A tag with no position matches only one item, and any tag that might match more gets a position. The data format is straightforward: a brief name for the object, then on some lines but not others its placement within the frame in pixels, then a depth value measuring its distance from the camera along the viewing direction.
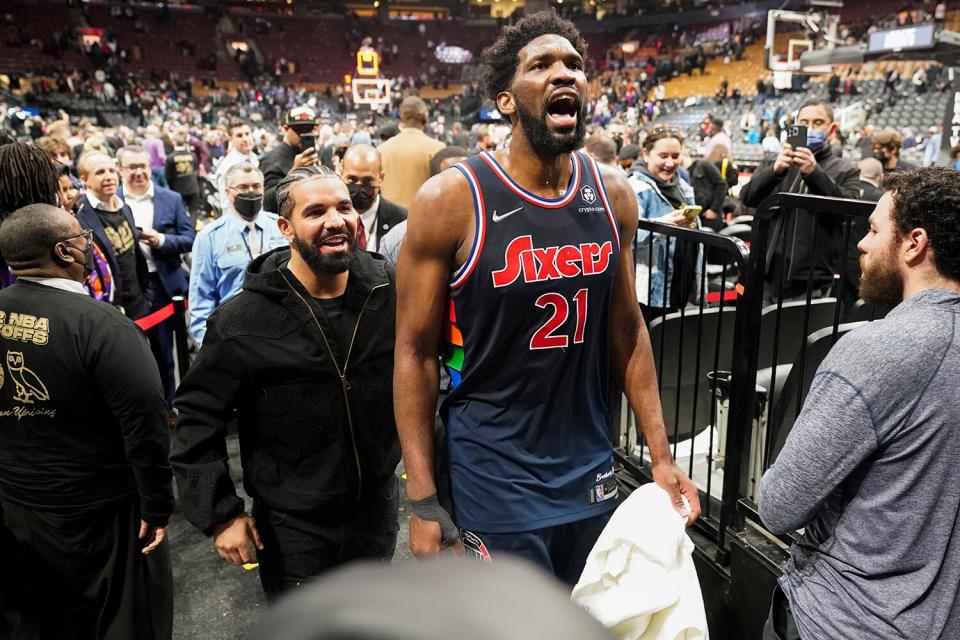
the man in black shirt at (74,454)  2.39
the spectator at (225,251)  4.12
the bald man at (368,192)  4.23
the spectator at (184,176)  7.57
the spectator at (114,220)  4.38
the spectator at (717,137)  9.55
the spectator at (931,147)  14.22
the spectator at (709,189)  7.67
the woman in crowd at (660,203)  3.83
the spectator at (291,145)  5.23
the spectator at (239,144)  7.83
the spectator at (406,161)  5.85
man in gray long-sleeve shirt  1.48
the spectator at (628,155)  7.11
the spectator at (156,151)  10.97
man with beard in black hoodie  2.13
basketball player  1.87
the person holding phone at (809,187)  4.15
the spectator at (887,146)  6.29
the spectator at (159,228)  5.07
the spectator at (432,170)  3.71
